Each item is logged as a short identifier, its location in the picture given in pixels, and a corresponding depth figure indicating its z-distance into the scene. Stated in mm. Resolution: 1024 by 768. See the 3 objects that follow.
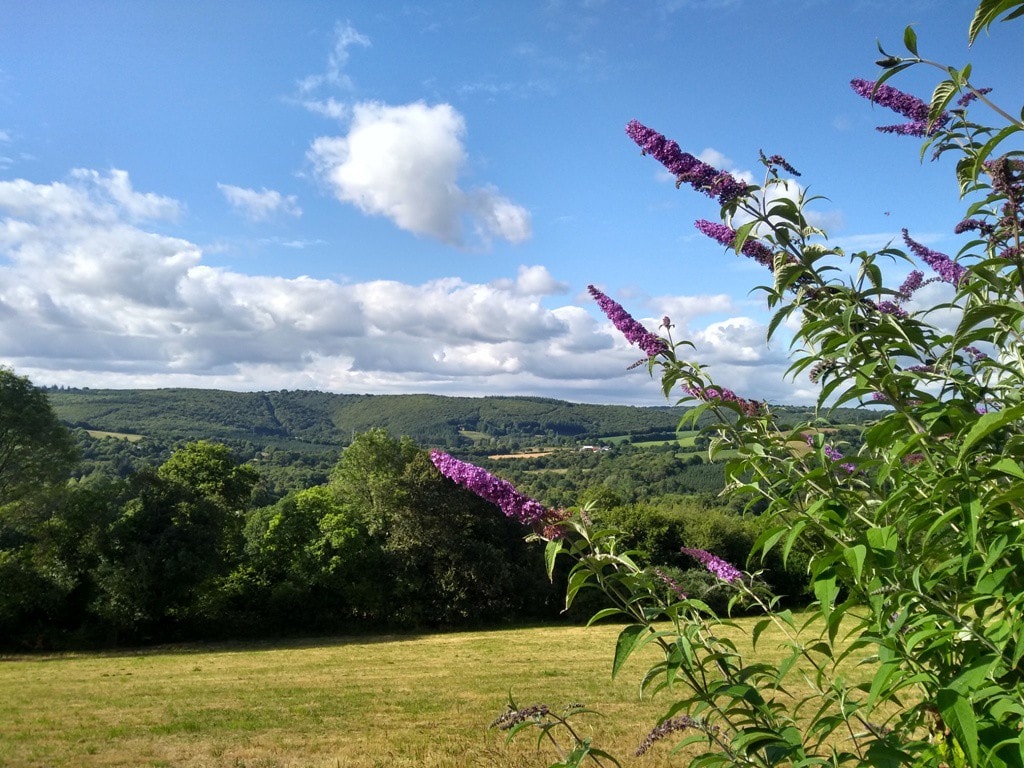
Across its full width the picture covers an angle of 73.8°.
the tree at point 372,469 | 32094
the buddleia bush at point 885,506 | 1503
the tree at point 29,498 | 24172
